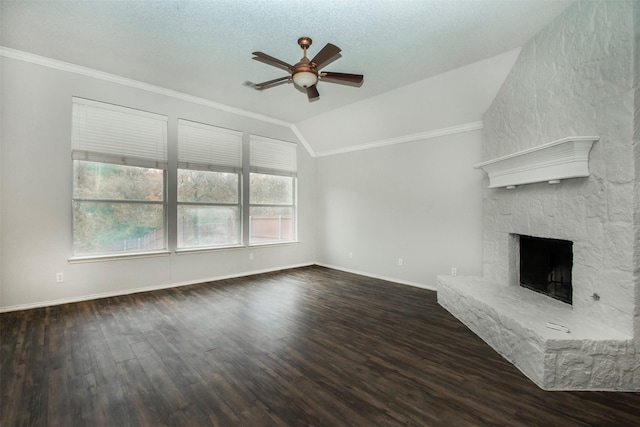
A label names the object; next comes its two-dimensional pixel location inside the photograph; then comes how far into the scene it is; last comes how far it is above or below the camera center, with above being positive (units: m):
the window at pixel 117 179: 3.97 +0.49
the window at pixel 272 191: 5.79 +0.44
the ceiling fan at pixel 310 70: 2.55 +1.40
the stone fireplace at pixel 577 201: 2.10 +0.10
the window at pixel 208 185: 4.87 +0.47
